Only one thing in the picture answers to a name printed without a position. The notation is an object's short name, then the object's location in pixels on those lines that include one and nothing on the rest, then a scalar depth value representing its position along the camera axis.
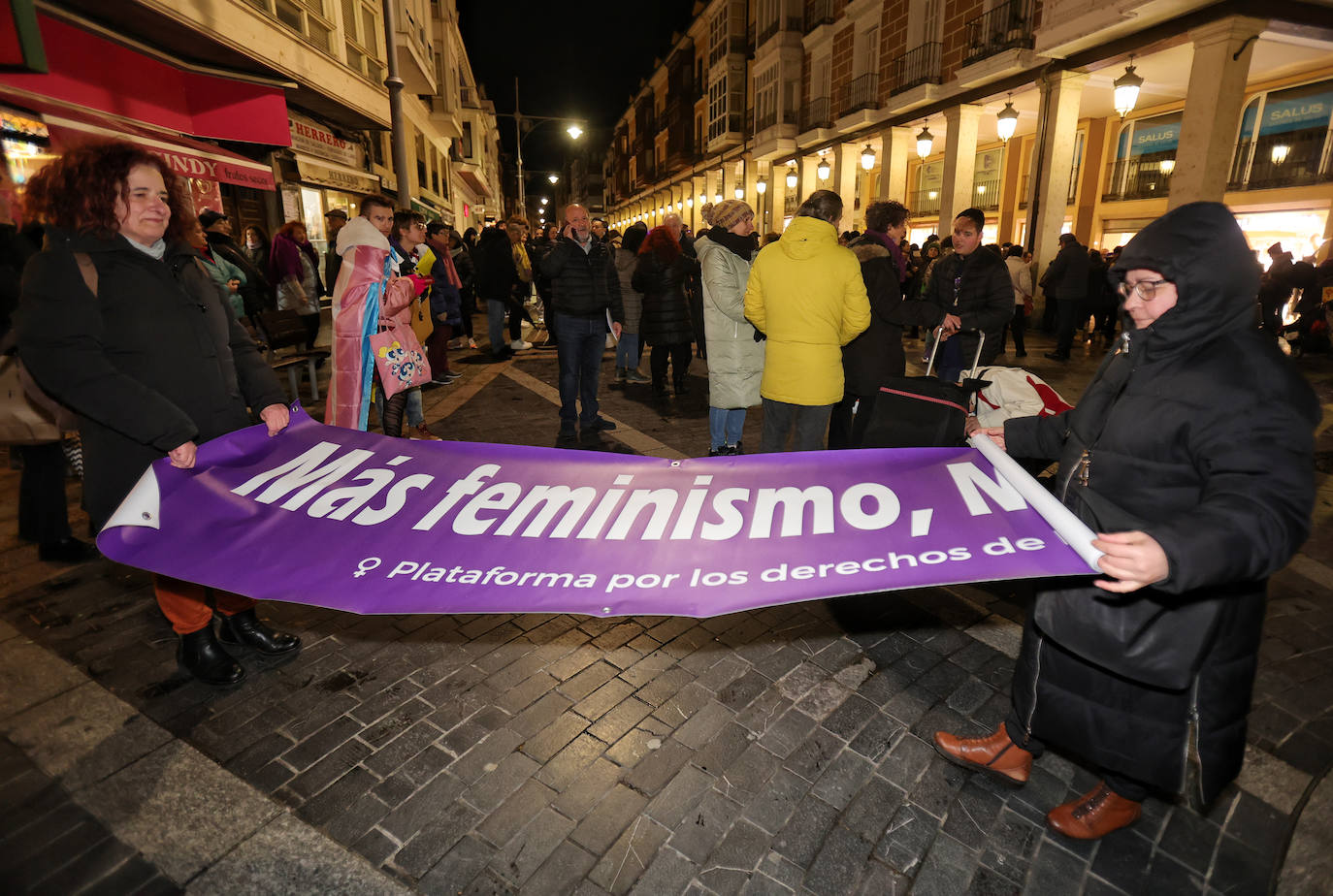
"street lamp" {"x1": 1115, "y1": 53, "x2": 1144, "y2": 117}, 11.72
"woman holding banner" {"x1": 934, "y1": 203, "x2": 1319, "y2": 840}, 1.65
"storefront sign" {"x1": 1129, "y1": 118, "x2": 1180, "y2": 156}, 19.67
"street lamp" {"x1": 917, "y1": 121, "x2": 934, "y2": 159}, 16.55
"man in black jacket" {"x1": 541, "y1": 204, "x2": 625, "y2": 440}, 6.57
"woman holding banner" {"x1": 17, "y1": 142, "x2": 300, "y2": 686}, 2.43
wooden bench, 7.68
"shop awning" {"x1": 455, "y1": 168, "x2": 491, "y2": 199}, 43.91
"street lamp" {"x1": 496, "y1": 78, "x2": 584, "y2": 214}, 27.09
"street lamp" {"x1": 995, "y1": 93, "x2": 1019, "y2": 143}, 14.61
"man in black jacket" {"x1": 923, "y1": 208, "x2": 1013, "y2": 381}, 5.12
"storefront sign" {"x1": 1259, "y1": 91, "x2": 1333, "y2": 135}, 16.91
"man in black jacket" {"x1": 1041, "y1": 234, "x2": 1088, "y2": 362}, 11.37
